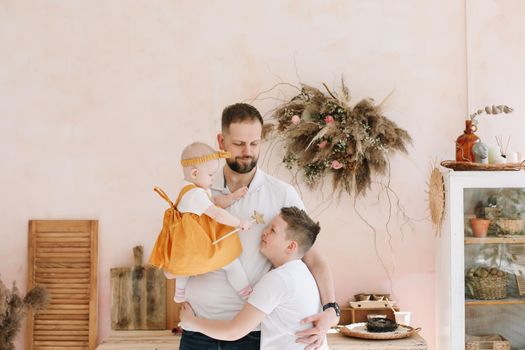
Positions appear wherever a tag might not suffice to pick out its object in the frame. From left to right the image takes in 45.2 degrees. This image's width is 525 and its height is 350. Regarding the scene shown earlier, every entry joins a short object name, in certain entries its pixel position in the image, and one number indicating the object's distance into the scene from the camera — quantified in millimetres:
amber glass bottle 3353
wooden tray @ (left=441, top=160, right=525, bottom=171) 3254
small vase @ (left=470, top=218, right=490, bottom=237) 3318
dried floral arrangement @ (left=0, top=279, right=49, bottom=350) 3166
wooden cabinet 3273
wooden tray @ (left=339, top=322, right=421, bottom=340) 3232
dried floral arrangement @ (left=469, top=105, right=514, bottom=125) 3381
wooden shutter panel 3578
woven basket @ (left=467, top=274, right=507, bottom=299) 3322
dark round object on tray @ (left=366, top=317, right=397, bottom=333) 3279
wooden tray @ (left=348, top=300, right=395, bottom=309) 3496
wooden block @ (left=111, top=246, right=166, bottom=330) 3557
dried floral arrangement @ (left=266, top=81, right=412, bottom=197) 3463
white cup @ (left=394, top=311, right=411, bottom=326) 3482
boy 2215
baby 2234
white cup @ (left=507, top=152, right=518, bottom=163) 3361
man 2340
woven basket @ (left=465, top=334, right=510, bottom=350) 3324
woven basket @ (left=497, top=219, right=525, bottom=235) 3361
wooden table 3189
